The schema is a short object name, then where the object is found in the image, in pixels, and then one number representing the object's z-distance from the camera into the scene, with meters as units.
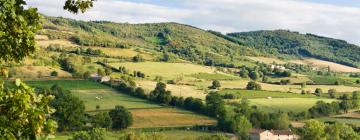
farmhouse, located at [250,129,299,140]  140.50
